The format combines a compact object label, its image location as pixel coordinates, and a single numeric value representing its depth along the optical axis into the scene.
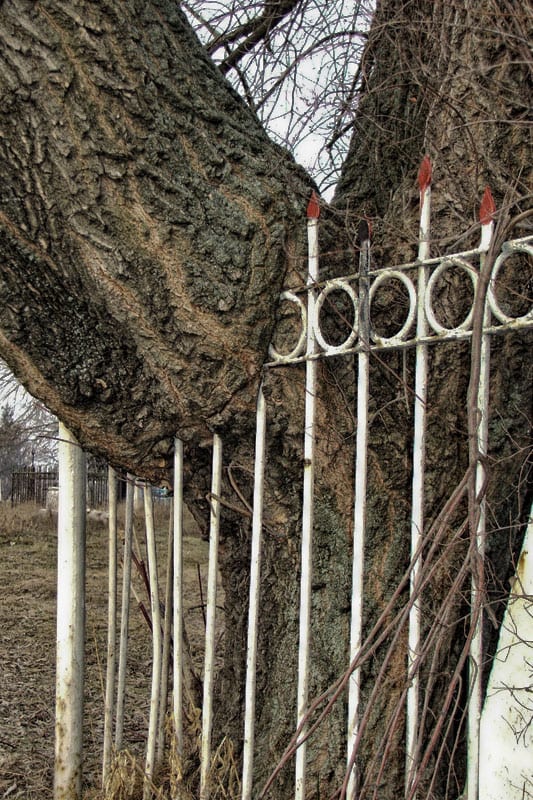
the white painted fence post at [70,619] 2.97
